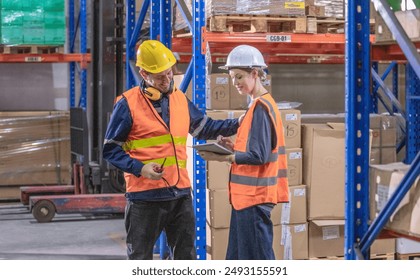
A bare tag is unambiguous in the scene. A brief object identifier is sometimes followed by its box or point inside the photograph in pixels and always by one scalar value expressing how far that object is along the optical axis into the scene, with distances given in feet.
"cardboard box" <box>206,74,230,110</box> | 37.05
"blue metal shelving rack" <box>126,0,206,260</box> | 30.51
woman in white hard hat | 25.38
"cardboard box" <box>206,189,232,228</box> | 34.98
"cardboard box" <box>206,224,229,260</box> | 35.12
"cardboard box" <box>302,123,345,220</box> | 35.91
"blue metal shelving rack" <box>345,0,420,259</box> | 18.64
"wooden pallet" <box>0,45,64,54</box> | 56.56
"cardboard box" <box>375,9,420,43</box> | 18.29
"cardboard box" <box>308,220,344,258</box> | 36.58
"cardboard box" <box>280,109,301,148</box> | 35.77
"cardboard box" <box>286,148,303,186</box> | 35.83
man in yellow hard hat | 26.05
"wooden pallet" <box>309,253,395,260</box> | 37.07
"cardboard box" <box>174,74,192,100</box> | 37.68
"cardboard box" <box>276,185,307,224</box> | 35.79
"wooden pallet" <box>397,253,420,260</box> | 37.60
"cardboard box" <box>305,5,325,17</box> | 40.10
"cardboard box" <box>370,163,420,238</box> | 17.50
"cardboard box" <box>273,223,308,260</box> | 36.00
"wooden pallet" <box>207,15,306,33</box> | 38.53
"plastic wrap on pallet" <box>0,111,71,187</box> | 57.50
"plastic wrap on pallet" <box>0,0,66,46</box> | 54.29
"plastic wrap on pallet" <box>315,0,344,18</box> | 40.56
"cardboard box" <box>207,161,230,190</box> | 35.00
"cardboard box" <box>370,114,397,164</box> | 36.91
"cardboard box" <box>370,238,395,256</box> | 37.29
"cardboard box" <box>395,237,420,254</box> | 37.44
